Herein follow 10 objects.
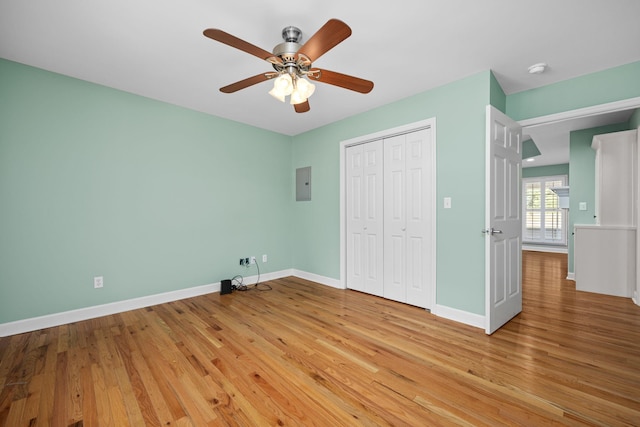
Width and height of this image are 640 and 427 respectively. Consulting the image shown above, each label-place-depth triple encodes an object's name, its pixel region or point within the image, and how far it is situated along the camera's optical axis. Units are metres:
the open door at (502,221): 2.42
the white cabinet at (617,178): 3.60
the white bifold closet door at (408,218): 3.03
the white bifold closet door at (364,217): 3.52
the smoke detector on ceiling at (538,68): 2.41
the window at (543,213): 7.35
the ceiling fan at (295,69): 1.65
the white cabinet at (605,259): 3.55
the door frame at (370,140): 2.93
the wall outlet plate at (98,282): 2.82
